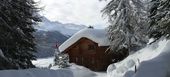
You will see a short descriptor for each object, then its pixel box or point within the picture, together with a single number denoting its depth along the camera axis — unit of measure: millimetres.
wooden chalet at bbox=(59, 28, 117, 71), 24532
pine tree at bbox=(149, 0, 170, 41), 8965
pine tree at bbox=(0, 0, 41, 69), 11143
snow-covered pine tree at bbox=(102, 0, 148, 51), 19712
